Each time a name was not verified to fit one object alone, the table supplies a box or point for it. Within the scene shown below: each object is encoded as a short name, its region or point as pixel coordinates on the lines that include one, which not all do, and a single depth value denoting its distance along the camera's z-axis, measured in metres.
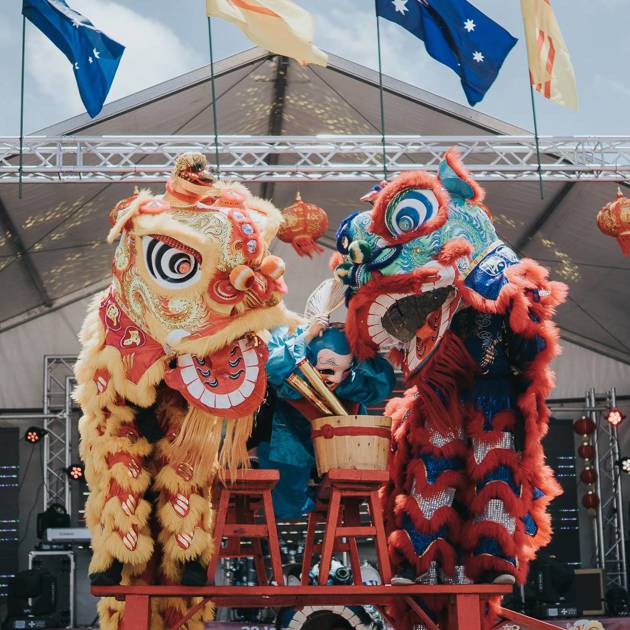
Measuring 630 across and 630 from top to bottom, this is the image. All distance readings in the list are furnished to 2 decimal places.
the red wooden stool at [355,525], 8.60
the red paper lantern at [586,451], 22.34
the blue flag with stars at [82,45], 13.31
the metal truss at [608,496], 21.91
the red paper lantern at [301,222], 15.48
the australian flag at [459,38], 12.62
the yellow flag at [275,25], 10.82
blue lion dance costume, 8.71
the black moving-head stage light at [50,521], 20.61
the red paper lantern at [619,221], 15.34
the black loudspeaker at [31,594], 19.06
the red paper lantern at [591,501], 22.02
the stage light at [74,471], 21.06
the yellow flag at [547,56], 12.83
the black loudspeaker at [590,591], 20.36
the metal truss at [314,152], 15.48
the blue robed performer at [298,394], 9.13
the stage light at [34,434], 21.73
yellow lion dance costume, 8.12
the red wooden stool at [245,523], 8.48
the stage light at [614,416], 21.89
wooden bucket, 8.83
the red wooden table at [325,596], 8.19
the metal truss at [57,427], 21.84
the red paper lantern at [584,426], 22.34
